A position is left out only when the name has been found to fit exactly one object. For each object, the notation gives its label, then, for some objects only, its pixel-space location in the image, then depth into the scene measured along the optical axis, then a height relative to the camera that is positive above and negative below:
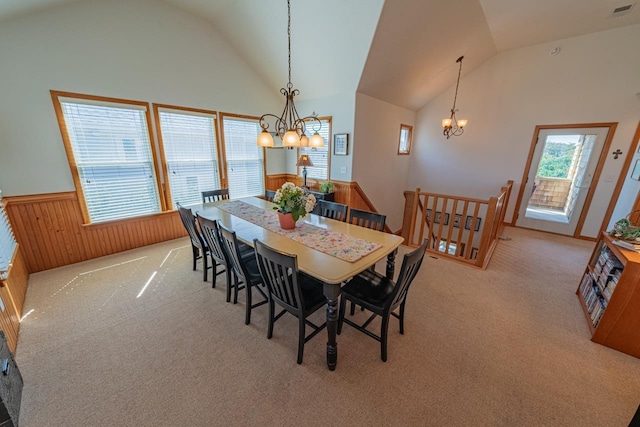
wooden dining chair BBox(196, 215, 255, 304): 2.11 -1.00
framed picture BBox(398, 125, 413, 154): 5.39 +0.36
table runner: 1.84 -0.76
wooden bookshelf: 1.78 -1.14
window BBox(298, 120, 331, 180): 4.41 -0.08
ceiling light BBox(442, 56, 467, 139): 5.14 +0.60
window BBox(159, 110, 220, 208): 3.69 -0.09
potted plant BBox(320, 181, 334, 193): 4.33 -0.63
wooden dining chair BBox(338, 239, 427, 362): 1.57 -1.07
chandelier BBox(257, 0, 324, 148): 2.26 +0.12
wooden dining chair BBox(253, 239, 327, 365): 1.52 -1.01
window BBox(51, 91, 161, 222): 2.91 -0.11
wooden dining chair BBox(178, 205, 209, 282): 2.48 -0.93
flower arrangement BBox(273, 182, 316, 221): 2.21 -0.47
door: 4.19 -0.35
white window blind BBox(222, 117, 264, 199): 4.40 -0.14
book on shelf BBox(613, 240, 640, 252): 1.92 -0.69
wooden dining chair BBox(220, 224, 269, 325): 1.90 -1.07
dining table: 1.59 -0.77
